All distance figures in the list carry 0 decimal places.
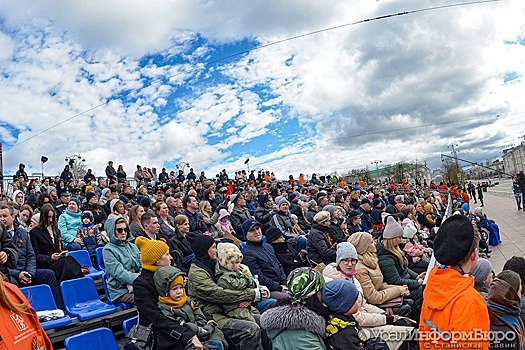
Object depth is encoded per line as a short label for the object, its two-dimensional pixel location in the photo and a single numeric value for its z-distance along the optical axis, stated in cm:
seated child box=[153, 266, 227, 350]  390
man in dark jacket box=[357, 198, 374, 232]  1115
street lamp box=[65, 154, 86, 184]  1940
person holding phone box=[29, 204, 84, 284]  553
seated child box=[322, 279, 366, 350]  298
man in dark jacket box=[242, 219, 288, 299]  568
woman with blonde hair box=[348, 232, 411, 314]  492
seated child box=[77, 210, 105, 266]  714
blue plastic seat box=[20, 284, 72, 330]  470
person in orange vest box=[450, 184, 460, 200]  1940
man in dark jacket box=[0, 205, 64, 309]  511
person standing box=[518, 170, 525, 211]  1727
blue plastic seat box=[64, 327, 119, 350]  357
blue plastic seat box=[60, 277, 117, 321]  489
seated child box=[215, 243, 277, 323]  451
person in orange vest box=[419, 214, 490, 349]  199
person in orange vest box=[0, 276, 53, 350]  188
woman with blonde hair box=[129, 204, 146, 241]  637
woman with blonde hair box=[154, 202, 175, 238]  728
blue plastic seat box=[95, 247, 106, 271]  661
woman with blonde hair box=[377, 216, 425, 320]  546
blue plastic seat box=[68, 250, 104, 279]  652
